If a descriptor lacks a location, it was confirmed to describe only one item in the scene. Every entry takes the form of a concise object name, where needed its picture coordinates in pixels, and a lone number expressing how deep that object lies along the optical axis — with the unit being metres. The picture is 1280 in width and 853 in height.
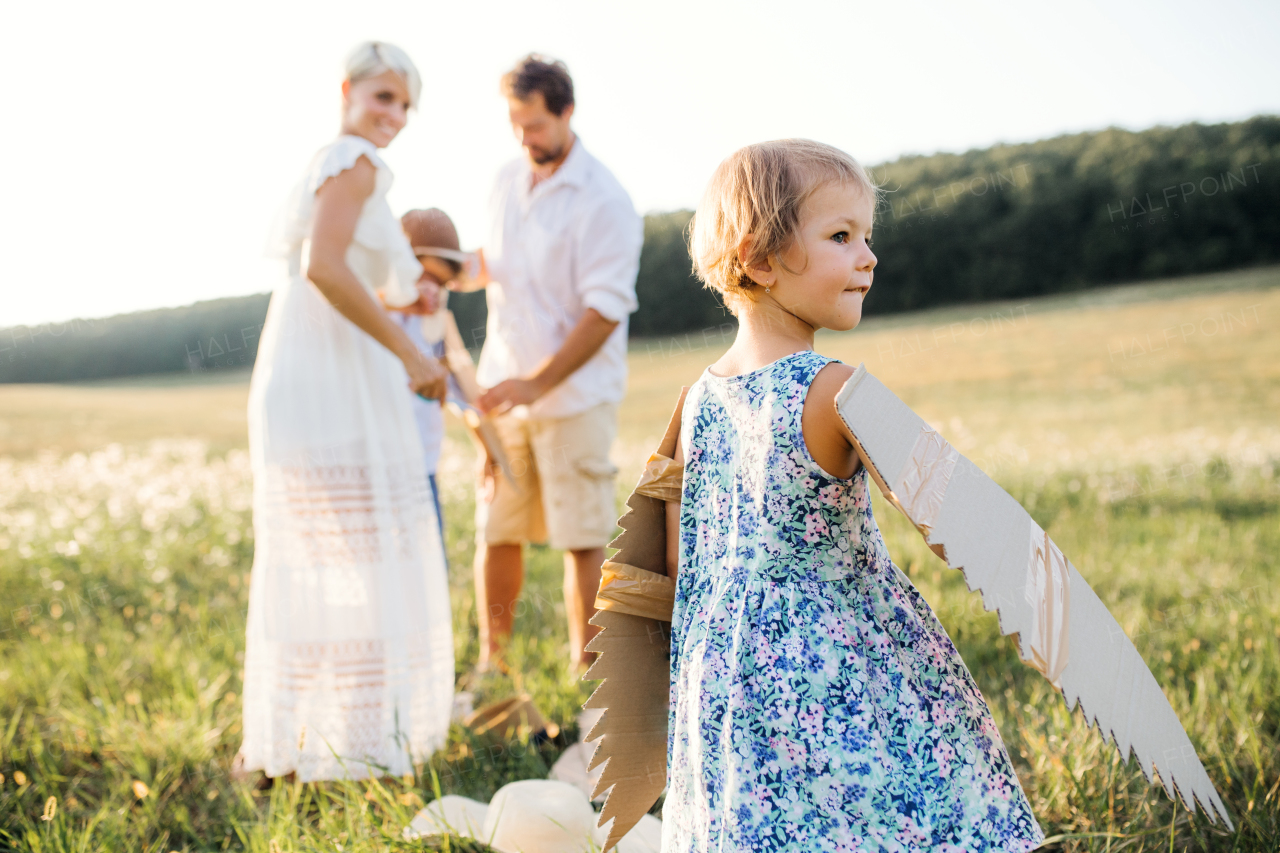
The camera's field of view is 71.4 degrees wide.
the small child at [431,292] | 3.26
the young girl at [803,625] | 1.41
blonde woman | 2.58
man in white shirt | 3.22
